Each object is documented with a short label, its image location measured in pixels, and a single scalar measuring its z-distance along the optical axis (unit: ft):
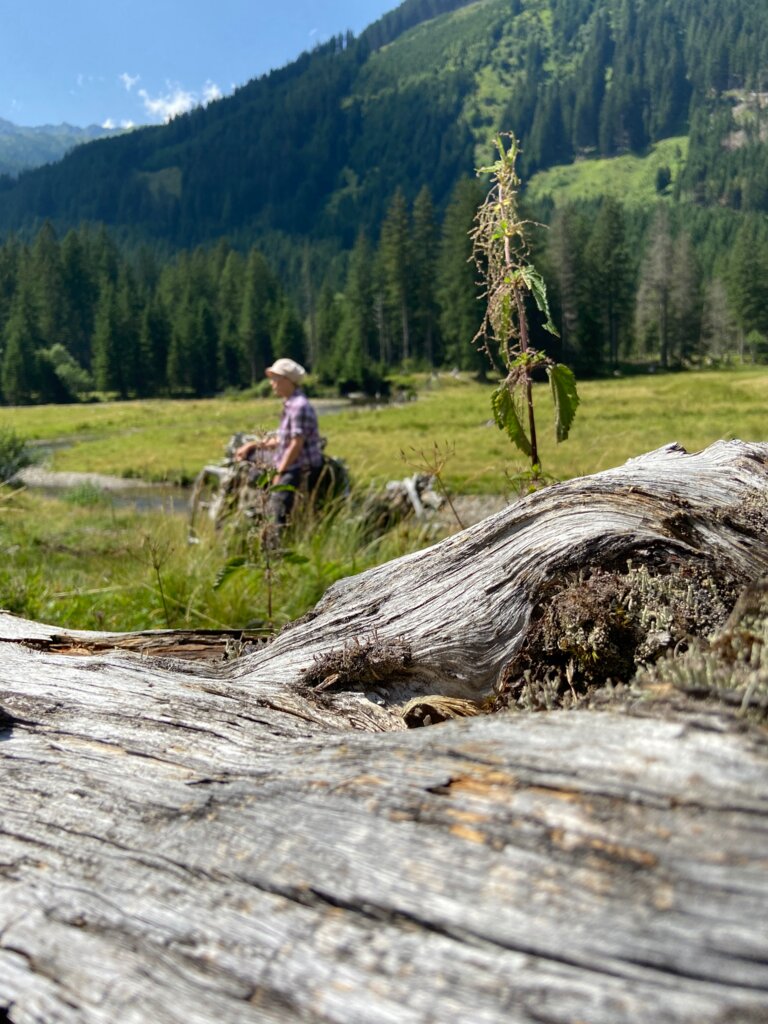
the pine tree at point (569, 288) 255.29
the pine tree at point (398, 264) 286.87
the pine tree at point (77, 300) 355.56
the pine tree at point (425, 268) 291.38
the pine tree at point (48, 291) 346.13
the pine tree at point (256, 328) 307.78
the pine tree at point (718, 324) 323.78
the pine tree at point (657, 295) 300.81
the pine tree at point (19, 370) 266.16
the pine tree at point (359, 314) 282.44
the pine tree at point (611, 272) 281.33
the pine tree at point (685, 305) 296.10
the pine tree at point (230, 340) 310.45
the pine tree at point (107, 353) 290.56
